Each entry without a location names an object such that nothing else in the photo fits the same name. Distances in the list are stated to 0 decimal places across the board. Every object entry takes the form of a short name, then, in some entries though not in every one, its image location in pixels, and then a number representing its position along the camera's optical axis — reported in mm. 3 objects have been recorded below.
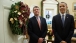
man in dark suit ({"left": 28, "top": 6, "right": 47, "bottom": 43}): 2695
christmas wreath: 1733
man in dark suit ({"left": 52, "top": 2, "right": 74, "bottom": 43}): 2543
